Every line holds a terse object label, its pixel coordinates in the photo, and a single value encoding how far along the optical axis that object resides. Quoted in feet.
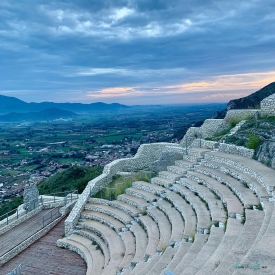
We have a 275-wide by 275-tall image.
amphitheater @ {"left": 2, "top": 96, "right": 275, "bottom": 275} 19.86
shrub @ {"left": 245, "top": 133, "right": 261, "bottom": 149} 44.45
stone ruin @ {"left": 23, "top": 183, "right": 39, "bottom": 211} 52.90
